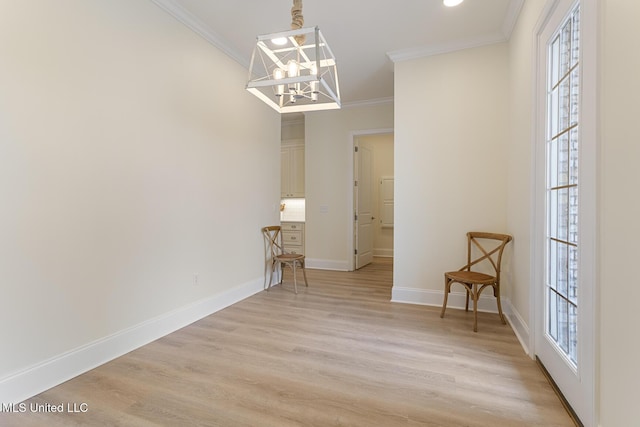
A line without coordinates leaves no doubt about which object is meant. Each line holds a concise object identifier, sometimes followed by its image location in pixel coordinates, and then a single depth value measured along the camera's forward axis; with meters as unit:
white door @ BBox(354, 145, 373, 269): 5.77
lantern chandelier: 1.85
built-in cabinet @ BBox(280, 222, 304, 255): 6.15
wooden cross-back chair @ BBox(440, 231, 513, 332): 2.97
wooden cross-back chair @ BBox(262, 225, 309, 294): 4.30
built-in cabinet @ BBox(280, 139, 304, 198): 6.36
